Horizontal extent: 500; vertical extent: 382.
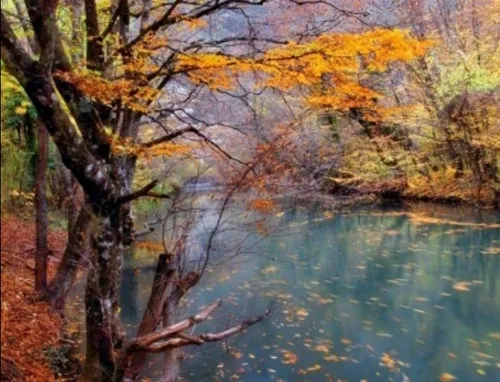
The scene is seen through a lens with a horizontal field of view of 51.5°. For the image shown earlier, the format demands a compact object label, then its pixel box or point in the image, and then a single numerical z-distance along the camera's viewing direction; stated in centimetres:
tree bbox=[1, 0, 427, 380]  452
